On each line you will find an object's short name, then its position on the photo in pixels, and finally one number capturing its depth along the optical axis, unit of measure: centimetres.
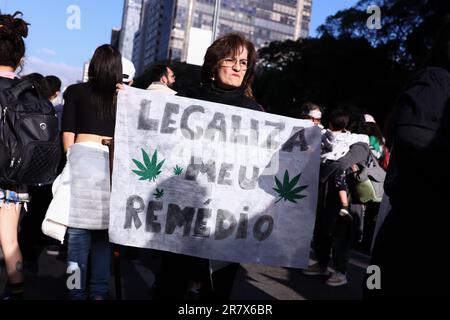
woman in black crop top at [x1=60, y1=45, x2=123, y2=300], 338
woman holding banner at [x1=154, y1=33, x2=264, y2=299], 286
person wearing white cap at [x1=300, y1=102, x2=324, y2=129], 570
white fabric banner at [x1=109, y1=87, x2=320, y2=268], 280
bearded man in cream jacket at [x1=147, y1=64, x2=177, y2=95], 562
